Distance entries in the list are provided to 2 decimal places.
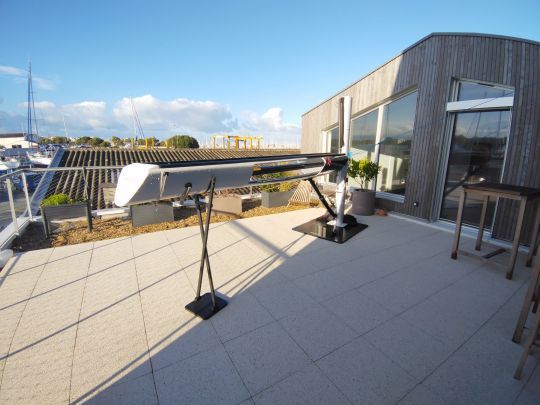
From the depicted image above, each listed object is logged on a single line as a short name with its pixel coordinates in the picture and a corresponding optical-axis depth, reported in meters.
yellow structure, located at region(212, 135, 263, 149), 27.79
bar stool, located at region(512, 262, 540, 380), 1.57
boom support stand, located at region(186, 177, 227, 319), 2.08
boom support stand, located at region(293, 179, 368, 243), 4.02
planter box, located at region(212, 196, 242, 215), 5.41
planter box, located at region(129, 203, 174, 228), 4.47
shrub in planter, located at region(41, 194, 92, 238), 4.00
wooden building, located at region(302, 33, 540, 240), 3.61
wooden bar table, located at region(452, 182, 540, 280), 2.69
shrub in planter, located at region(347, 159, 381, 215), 5.21
